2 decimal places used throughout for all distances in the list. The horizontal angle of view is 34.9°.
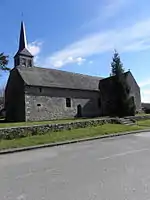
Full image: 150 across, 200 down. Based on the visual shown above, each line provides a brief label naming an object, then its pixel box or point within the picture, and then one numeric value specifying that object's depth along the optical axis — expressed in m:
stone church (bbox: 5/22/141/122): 32.47
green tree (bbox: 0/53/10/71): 27.14
